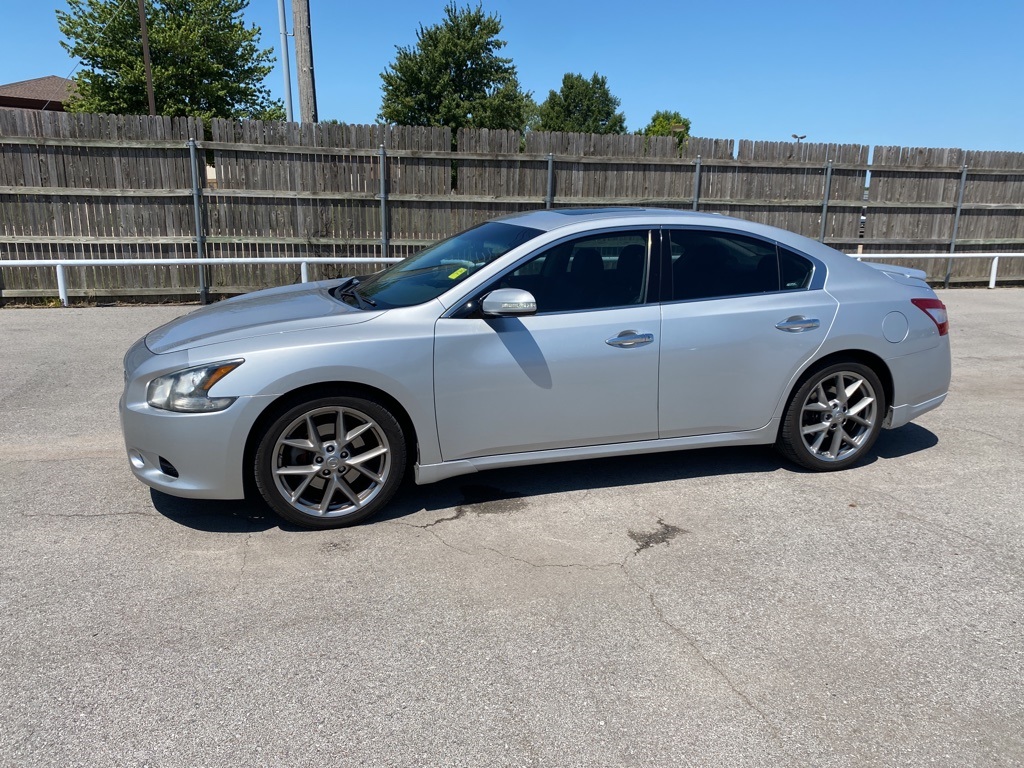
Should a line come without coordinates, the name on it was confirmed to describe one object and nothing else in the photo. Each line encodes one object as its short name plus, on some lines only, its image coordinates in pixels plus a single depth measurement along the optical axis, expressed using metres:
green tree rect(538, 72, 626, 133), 66.20
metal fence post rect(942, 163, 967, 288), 14.26
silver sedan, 3.86
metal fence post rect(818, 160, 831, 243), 13.45
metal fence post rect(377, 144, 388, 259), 11.46
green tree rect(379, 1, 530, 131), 37.25
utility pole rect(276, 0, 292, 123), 16.77
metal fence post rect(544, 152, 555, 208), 12.15
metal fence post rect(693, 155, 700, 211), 12.84
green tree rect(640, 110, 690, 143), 79.62
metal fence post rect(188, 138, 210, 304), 10.92
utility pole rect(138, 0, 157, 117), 21.95
